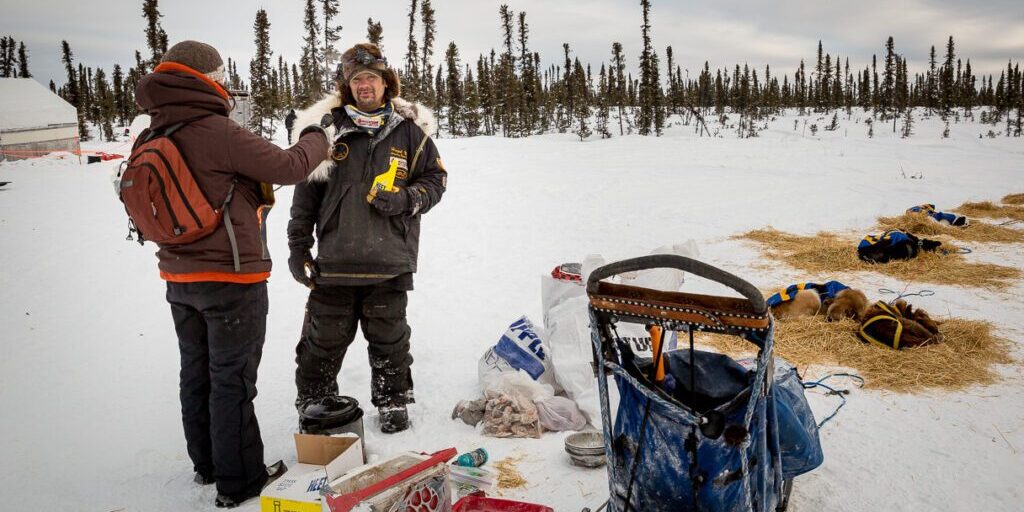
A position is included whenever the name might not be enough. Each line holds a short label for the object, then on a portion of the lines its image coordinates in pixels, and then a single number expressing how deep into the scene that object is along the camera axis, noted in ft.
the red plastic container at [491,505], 6.98
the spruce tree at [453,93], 127.75
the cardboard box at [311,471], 7.22
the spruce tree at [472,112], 121.60
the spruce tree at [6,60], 152.97
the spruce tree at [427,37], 114.42
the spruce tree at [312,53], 102.60
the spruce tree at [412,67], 104.98
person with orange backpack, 7.11
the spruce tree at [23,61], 159.94
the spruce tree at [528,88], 127.75
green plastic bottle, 8.47
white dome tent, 72.54
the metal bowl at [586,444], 8.56
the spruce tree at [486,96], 130.93
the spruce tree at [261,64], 110.93
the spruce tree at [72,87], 141.88
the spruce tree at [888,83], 138.51
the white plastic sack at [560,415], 10.06
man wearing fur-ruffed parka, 9.62
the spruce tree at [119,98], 167.12
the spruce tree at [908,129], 93.92
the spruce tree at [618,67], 146.27
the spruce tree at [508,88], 123.13
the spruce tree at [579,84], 133.18
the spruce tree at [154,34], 94.43
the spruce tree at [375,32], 105.81
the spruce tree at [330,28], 104.78
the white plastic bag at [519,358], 11.53
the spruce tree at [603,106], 100.48
